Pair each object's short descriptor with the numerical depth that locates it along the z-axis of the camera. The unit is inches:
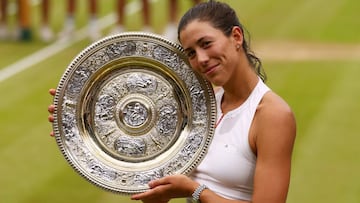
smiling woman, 252.0
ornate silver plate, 276.1
